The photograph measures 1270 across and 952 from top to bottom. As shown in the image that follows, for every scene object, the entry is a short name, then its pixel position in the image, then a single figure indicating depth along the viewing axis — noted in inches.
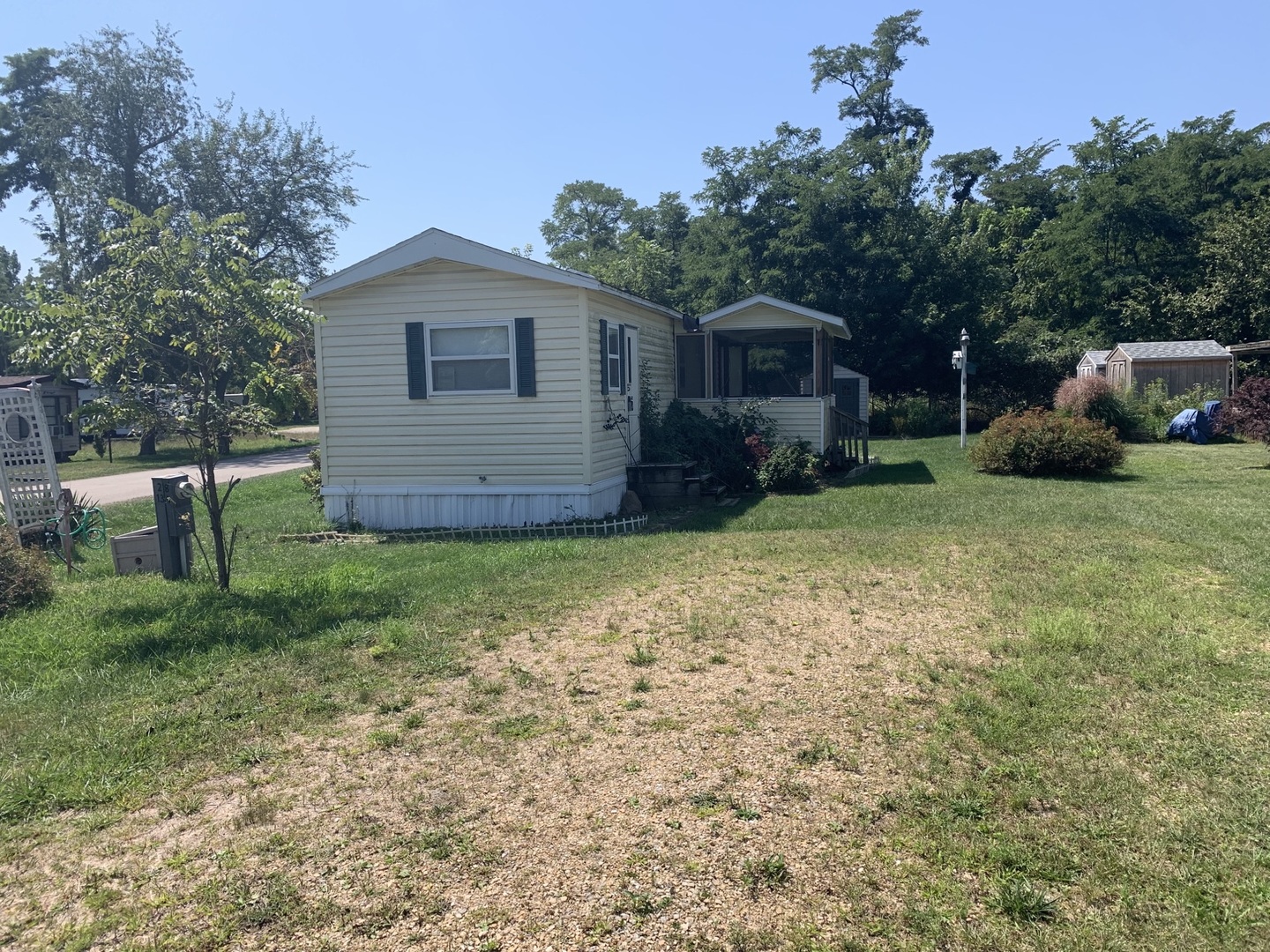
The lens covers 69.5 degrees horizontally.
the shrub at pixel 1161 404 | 858.8
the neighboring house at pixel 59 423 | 1111.0
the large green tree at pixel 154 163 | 1223.5
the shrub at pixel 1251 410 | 605.0
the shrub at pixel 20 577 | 297.9
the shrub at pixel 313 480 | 601.1
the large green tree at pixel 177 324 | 279.9
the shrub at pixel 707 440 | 552.7
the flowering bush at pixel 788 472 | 552.7
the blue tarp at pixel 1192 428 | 804.0
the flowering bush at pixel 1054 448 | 569.9
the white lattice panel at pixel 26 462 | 425.1
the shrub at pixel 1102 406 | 821.2
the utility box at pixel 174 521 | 329.4
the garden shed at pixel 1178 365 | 954.1
